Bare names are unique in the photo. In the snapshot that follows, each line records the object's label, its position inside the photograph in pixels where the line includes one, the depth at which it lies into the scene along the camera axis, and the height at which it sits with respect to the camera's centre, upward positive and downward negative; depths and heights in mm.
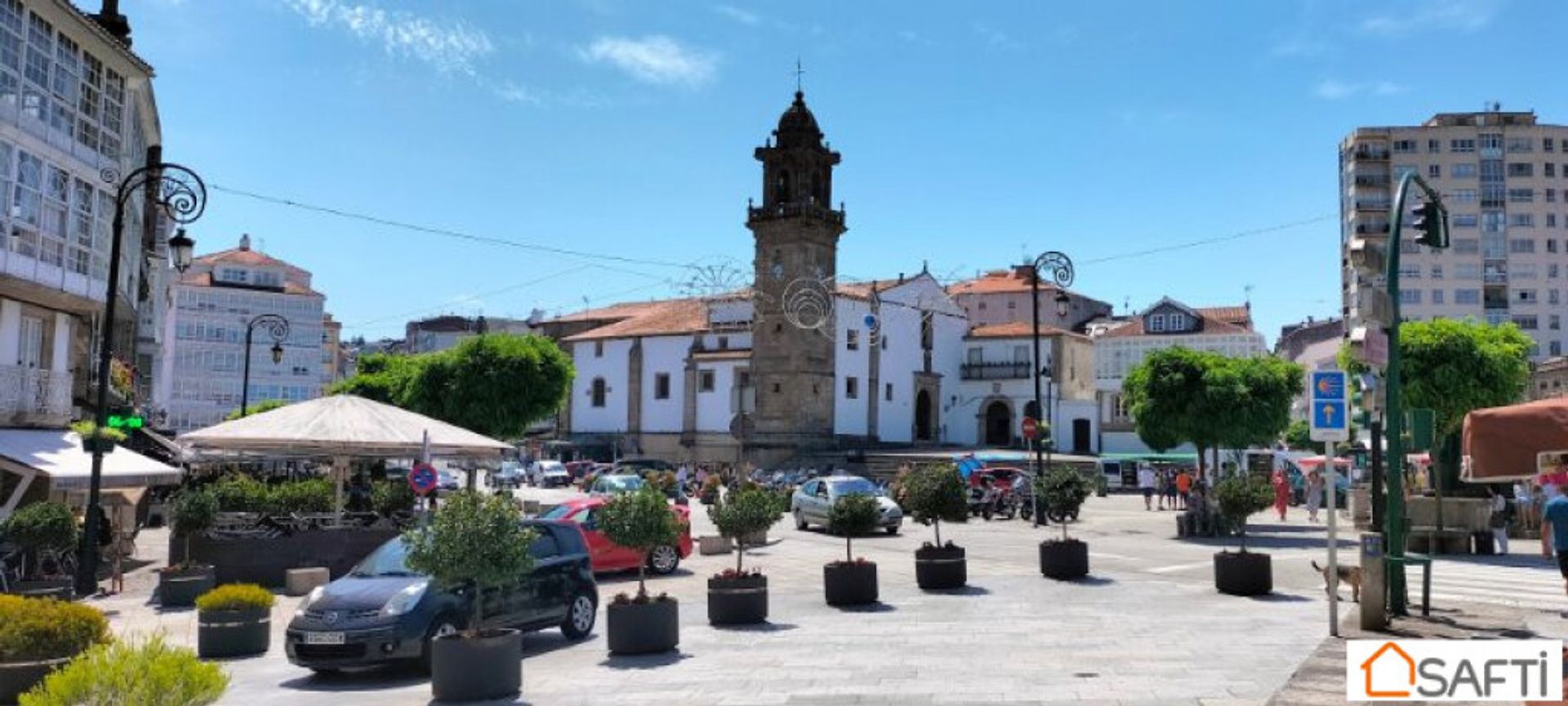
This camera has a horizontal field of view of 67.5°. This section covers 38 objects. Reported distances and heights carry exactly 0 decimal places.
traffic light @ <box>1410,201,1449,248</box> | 12656 +2511
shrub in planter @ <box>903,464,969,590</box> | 16609 -954
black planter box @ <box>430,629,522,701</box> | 9281 -1845
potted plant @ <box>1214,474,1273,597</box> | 15453 -1593
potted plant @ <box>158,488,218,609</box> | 16172 -1997
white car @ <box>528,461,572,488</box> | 57441 -1882
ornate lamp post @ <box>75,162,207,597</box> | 16812 +1471
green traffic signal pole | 11188 -150
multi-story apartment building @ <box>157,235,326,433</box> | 75750 +6089
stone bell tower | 55125 +7239
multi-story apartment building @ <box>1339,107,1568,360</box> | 83500 +17542
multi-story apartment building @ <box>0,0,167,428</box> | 19797 +4270
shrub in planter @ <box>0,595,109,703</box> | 9023 -1663
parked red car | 19406 -1888
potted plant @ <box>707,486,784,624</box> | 13484 -1795
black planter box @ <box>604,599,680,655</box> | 11609 -1869
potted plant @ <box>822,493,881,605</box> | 15109 -1785
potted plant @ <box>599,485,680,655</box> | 11625 -1586
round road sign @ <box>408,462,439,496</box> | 18625 -696
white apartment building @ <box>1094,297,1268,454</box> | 69000 +6700
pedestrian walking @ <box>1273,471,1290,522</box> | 32438 -1123
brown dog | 12250 -1312
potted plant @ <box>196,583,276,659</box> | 12367 -2017
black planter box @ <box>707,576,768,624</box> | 13484 -1849
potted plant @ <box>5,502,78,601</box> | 16016 -1425
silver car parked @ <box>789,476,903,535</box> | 29828 -1351
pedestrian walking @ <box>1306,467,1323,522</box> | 32594 -1141
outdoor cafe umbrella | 18297 -42
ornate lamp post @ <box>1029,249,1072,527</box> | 27672 +4140
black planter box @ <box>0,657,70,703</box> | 9000 -1942
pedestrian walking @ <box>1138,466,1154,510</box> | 40519 -1216
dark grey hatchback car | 10695 -1707
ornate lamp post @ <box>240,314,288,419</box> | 38150 +3452
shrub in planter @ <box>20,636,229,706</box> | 5188 -1132
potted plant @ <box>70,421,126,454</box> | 16766 -178
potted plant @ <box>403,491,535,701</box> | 9289 -1126
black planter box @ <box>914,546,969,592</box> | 16578 -1742
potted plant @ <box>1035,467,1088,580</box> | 17734 -1025
